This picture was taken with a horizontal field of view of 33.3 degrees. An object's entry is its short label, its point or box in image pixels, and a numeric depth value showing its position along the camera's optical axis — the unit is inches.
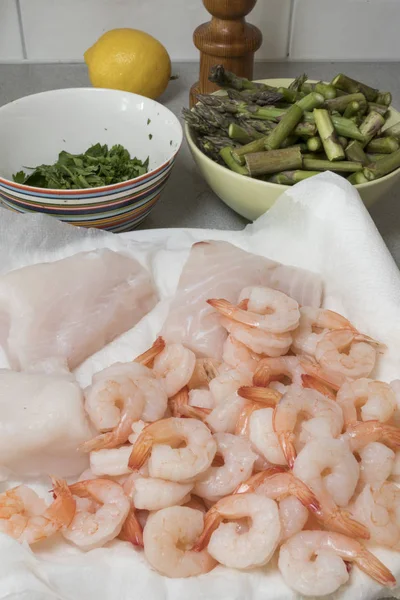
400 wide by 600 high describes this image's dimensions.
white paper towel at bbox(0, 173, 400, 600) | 31.6
